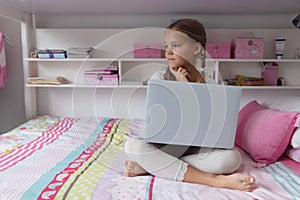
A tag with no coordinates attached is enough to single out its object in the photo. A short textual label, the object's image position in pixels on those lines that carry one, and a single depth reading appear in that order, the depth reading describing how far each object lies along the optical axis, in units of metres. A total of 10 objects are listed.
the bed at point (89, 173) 0.74
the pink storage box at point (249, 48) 1.70
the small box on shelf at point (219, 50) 1.71
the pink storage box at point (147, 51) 1.74
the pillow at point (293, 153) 1.00
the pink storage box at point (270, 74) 1.77
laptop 0.86
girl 0.81
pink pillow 1.03
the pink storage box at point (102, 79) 1.73
